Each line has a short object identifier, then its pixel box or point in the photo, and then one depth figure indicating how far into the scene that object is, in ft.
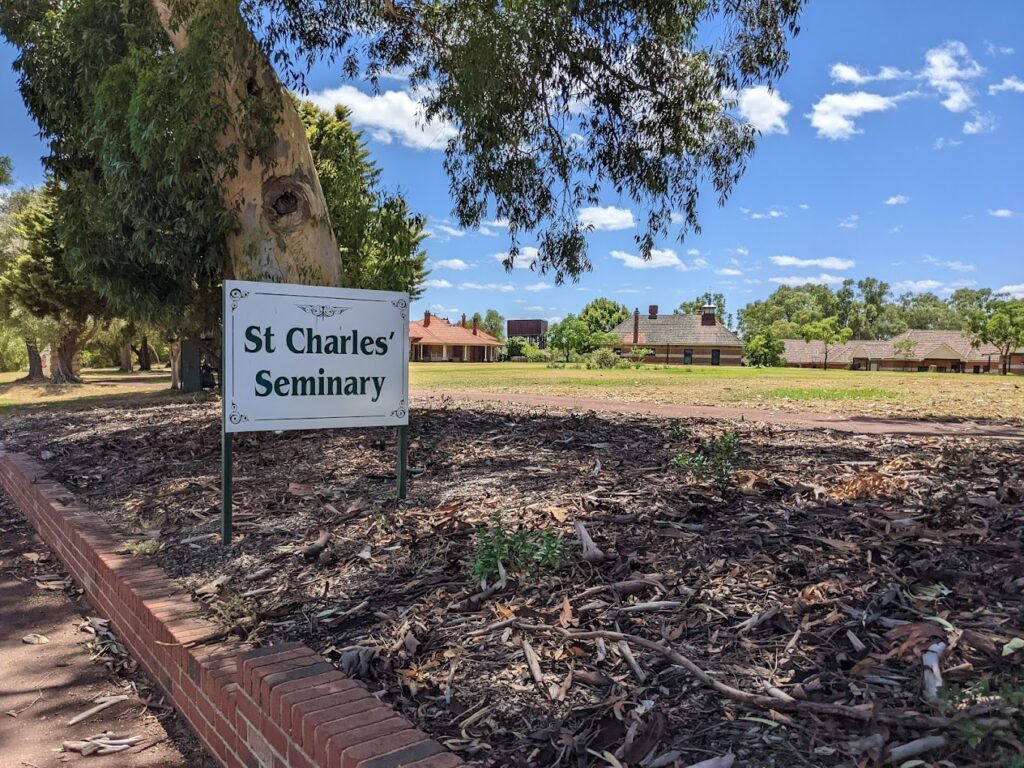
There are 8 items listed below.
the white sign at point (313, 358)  13.15
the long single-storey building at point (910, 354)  259.60
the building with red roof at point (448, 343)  257.96
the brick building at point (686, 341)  252.62
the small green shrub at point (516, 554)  10.40
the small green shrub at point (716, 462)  13.98
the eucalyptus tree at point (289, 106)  23.79
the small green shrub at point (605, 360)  152.05
